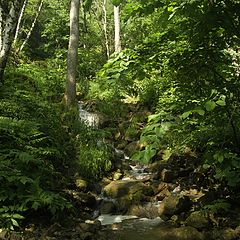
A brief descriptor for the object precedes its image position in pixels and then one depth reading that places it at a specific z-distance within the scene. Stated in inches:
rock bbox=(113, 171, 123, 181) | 351.5
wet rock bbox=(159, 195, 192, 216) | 264.1
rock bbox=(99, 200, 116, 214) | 287.1
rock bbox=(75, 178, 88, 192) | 297.7
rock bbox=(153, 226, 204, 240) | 220.4
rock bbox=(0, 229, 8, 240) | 190.0
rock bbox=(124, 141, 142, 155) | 415.7
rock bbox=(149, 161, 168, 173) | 359.9
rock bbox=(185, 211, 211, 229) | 232.1
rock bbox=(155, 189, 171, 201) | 298.4
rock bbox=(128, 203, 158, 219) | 277.9
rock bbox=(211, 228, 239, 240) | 210.8
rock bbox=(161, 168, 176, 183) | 327.0
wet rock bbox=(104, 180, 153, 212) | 296.0
